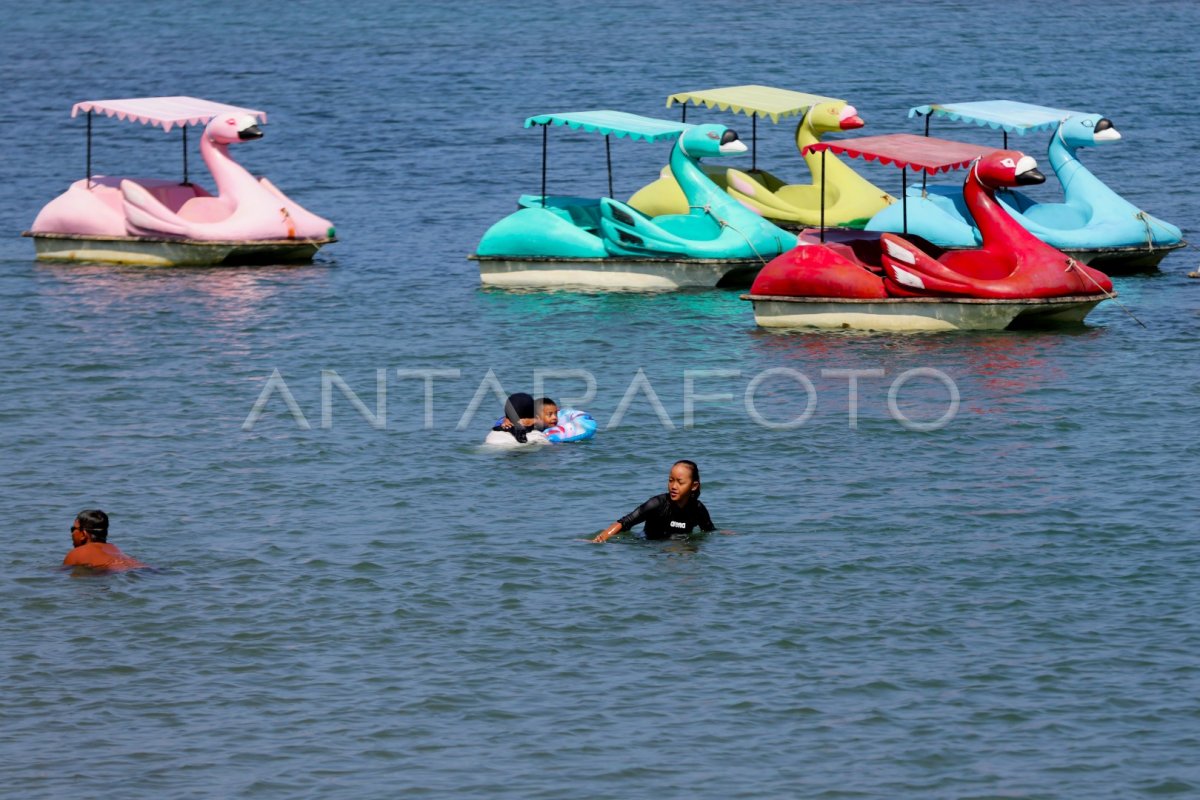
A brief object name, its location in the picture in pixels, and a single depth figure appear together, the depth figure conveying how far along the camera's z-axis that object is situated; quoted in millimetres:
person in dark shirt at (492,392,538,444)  24031
